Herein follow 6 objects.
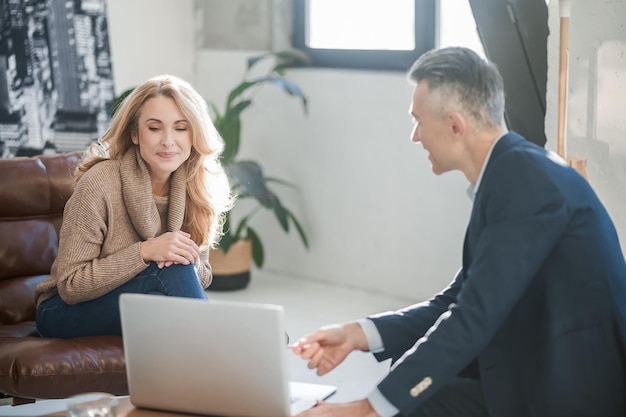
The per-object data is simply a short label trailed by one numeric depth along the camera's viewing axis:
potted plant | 4.77
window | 4.58
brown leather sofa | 2.51
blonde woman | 2.64
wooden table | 1.85
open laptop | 1.73
